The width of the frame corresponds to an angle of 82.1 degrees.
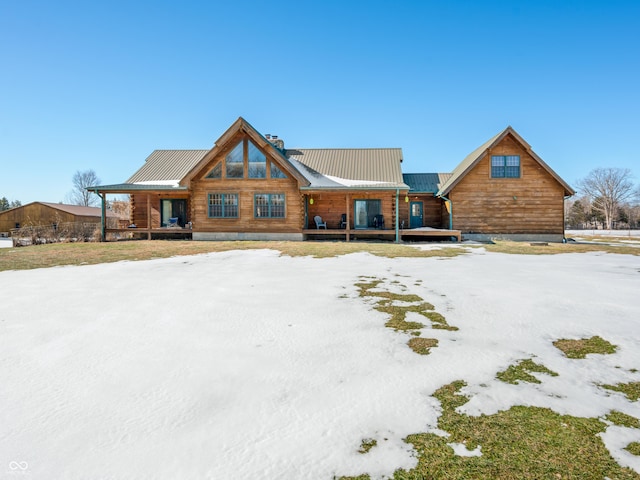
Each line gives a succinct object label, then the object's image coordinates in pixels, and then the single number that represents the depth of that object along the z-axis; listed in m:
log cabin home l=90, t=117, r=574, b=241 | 19.44
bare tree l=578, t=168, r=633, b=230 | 57.88
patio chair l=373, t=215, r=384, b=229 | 21.20
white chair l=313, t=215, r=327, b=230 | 20.55
